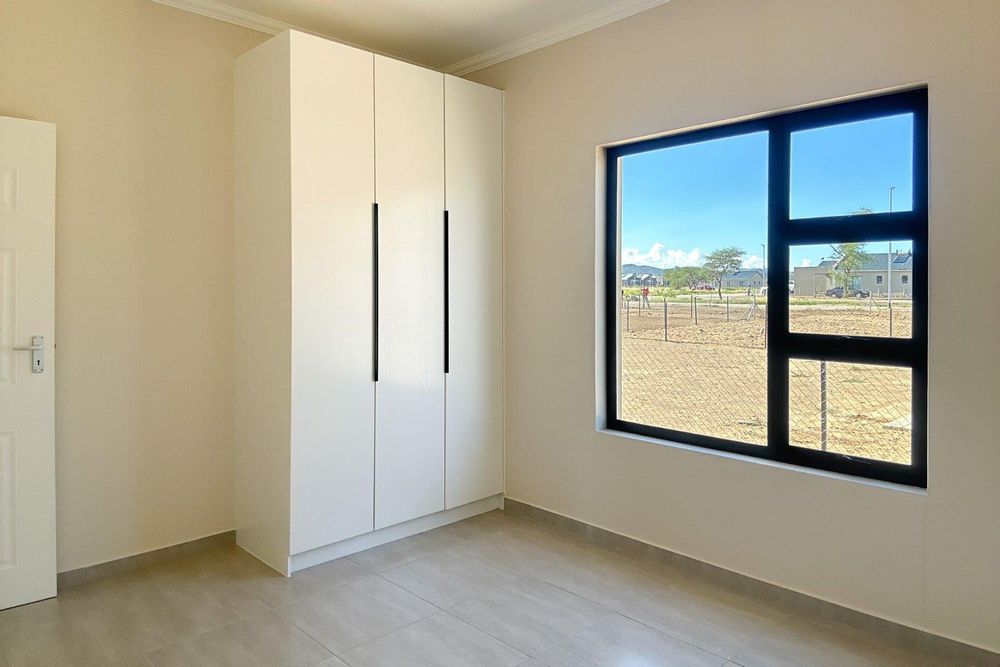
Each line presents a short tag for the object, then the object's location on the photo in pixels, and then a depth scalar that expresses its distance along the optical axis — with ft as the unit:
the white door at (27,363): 9.07
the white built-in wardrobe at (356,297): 10.35
